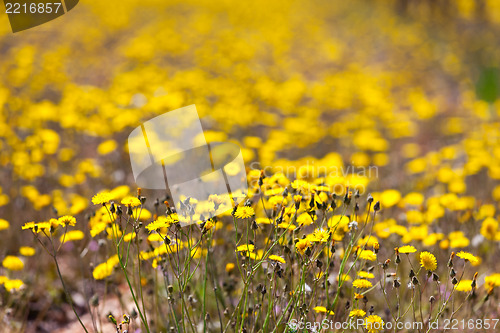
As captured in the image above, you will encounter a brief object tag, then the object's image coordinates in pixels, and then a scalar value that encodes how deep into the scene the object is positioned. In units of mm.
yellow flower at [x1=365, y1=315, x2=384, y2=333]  2121
